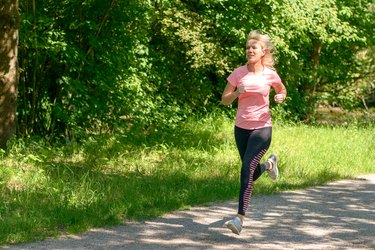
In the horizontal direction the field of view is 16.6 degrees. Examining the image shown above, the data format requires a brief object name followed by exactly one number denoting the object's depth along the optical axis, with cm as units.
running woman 1226
